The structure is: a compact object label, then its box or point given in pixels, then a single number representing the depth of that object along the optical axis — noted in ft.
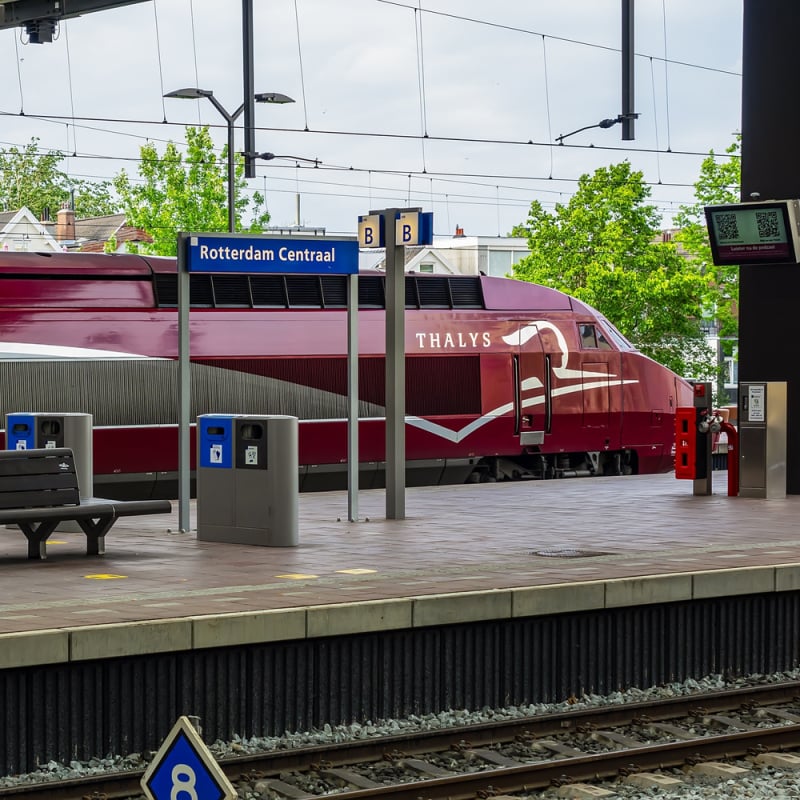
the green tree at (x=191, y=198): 151.12
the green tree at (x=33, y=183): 288.71
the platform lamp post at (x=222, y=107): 90.79
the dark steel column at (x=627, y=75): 64.37
